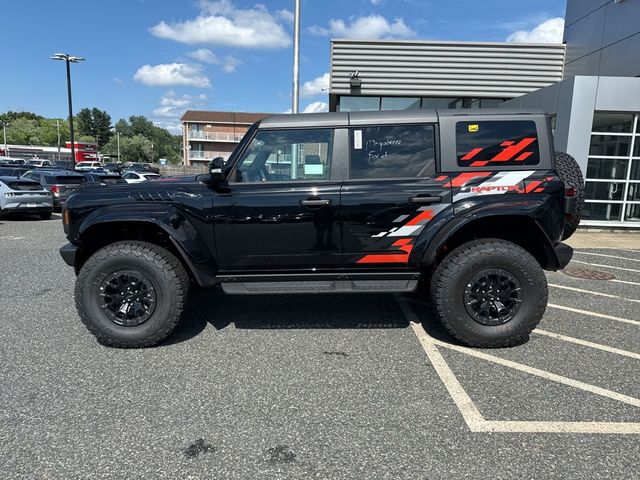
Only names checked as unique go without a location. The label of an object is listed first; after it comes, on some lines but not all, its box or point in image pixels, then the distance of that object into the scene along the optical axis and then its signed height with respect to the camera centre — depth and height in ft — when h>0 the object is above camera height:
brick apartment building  232.12 +18.78
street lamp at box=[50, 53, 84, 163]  84.10 +21.15
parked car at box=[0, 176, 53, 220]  41.16 -3.08
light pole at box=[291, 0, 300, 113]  37.78 +10.38
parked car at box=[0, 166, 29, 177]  66.53 -0.95
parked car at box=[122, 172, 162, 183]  73.80 -1.25
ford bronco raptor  11.77 -1.29
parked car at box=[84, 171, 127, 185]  54.94 -1.19
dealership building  31.63 +9.60
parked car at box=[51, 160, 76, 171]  145.94 +1.01
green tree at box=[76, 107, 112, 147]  415.23 +42.69
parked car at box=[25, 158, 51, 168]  150.46 +1.47
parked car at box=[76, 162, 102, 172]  168.09 +1.34
